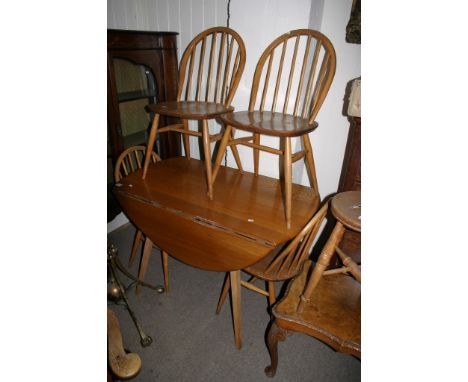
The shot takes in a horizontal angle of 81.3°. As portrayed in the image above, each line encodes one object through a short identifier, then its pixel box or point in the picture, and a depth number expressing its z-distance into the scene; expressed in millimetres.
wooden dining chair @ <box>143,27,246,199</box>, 1352
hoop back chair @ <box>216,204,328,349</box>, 1036
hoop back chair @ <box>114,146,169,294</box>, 1579
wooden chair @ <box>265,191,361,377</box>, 901
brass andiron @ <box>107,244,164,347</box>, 1375
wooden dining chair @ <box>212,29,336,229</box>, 1177
